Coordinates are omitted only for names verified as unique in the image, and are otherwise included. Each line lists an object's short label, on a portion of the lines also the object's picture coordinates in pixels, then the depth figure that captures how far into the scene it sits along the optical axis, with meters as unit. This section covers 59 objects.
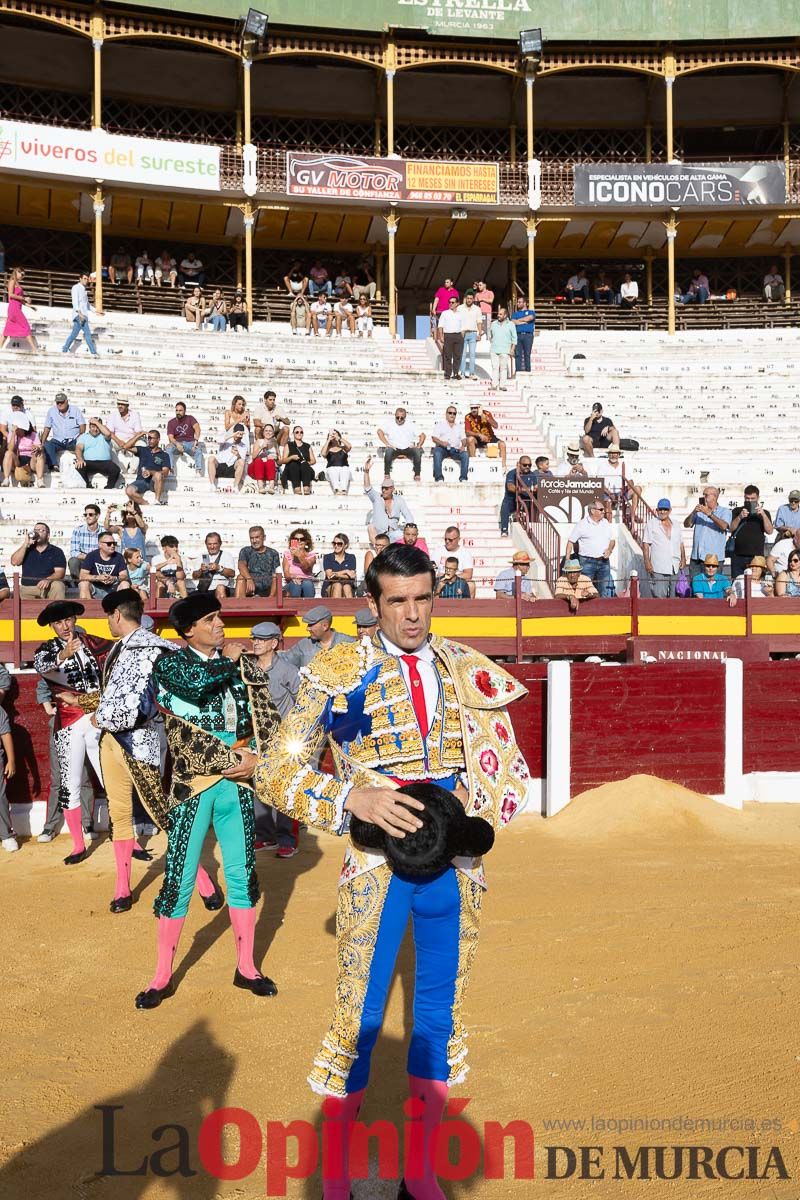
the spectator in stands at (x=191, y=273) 21.81
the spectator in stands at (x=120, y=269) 21.28
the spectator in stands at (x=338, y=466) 12.83
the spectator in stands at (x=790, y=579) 10.39
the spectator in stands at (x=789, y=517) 11.44
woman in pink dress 15.79
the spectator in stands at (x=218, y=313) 18.97
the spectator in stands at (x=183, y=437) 13.05
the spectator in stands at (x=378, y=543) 9.95
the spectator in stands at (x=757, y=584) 10.30
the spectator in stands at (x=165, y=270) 21.50
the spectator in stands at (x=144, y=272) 21.36
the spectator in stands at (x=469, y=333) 16.64
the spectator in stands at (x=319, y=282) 22.05
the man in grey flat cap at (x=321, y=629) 6.10
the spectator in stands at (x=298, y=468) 12.59
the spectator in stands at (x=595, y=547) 10.31
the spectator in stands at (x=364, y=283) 21.92
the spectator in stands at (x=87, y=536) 9.94
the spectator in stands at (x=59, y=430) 12.41
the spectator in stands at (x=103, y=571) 9.30
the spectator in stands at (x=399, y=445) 13.27
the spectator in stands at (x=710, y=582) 10.40
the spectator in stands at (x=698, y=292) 23.00
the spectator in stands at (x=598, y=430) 14.10
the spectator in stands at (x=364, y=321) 19.62
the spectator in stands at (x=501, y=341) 16.89
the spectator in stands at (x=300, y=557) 10.09
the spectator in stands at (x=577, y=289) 22.98
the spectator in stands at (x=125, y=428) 12.73
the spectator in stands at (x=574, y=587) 10.07
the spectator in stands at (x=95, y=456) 12.07
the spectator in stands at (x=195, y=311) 19.31
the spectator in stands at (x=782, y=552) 10.80
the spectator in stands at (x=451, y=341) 16.64
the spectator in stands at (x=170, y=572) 9.34
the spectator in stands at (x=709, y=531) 10.77
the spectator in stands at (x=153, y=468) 12.05
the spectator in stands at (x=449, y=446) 13.16
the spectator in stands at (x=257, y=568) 9.63
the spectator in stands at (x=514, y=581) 10.13
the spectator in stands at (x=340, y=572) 9.92
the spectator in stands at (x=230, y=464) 12.73
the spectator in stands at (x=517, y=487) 11.88
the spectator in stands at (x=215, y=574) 9.62
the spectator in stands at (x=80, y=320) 16.14
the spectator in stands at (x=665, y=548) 10.63
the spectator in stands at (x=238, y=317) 19.27
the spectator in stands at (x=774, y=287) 23.22
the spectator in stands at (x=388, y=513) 11.06
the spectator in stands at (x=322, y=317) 19.34
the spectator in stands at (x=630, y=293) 22.50
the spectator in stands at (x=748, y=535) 10.63
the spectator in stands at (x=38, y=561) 9.40
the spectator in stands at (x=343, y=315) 19.53
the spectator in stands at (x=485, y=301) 18.34
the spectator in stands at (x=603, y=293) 23.17
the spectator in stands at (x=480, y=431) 14.08
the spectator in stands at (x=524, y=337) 17.95
